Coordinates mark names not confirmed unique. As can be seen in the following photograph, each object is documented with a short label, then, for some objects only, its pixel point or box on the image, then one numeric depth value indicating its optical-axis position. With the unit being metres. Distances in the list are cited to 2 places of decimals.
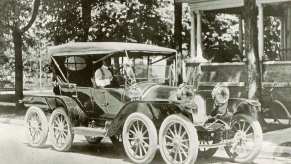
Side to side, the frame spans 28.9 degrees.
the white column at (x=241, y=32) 22.72
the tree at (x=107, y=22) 22.73
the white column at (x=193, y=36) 20.37
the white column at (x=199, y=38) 19.95
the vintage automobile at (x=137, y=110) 9.22
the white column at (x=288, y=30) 21.80
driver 11.05
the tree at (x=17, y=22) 21.20
